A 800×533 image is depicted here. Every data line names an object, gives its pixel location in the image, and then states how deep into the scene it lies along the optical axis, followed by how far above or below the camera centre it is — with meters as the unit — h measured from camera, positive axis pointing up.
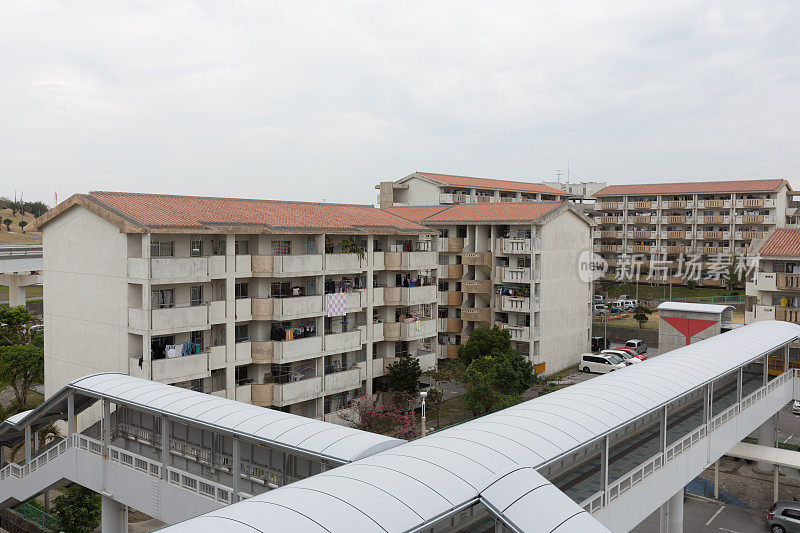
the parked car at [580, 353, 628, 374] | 43.50 -7.63
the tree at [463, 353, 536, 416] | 29.84 -6.38
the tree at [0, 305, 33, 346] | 39.56 -4.57
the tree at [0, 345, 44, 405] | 31.36 -5.61
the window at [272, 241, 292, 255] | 28.95 +0.38
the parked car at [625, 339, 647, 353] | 51.28 -7.47
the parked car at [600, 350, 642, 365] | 44.95 -7.39
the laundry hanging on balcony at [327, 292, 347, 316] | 29.77 -2.34
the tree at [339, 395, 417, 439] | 28.17 -7.63
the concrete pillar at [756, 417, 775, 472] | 28.95 -8.37
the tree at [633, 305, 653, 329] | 54.97 -5.25
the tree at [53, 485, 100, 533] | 19.58 -8.15
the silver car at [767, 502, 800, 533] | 21.47 -9.23
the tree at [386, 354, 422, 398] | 31.89 -6.26
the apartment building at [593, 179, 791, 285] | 68.38 +4.23
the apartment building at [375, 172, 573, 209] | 57.62 +6.42
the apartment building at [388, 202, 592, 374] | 42.09 -1.50
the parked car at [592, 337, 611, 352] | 50.41 -7.18
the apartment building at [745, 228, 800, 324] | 38.31 -1.47
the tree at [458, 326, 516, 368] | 37.47 -5.53
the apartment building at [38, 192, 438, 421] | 23.97 -1.83
